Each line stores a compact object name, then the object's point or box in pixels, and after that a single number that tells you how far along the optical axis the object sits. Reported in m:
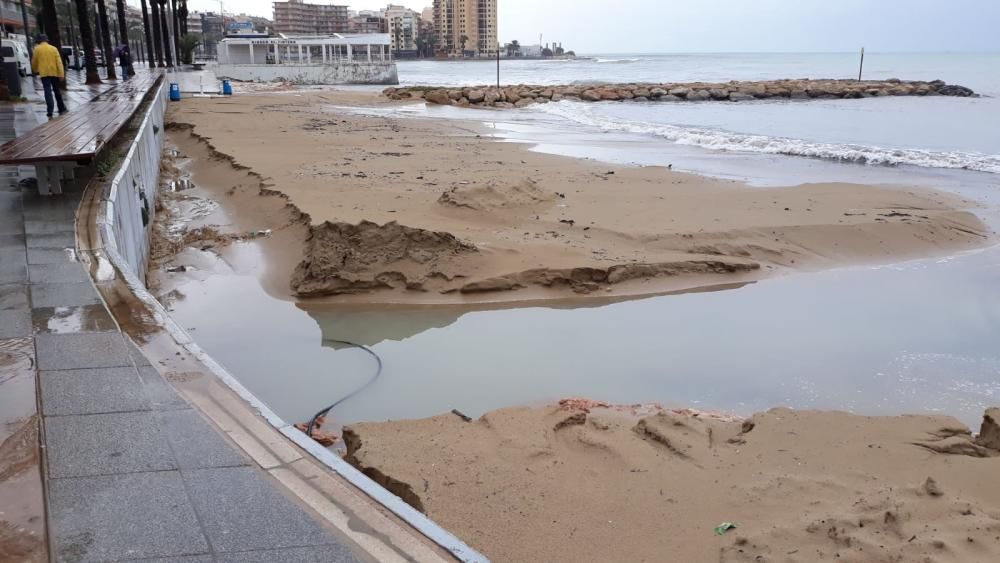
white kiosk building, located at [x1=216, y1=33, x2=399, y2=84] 52.19
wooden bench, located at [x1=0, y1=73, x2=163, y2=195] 7.07
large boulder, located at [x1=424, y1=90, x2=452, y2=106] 38.12
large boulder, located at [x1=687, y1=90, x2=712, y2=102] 44.09
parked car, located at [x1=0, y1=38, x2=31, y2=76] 21.16
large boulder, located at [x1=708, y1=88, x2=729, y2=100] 44.41
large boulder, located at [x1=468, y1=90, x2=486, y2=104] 37.66
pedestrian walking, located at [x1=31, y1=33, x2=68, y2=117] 13.27
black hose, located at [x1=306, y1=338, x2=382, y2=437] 4.55
